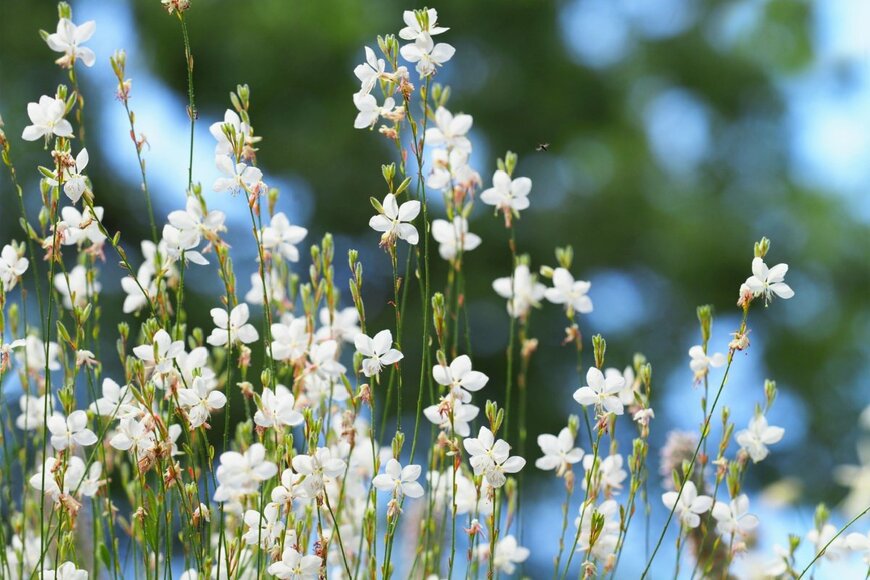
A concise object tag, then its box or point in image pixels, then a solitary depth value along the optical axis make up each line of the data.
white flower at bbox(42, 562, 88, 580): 2.37
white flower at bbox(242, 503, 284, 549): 2.36
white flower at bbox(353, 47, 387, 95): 2.40
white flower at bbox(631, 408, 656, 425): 2.42
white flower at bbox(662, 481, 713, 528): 2.45
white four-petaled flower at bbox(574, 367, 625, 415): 2.38
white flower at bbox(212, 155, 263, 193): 2.38
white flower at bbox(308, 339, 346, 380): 2.40
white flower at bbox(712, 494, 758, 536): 2.46
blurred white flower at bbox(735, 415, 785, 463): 2.48
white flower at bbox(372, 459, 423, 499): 2.36
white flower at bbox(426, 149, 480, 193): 2.49
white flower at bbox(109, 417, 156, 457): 2.36
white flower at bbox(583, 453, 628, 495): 2.49
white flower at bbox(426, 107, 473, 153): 2.48
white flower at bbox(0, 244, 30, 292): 2.43
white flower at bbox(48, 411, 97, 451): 2.37
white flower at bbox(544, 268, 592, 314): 2.53
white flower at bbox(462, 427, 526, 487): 2.35
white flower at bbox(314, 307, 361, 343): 2.50
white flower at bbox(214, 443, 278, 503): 2.34
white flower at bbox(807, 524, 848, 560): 2.49
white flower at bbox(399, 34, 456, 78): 2.40
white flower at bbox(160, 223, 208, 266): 2.38
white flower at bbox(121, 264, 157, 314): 2.50
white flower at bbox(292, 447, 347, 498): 2.34
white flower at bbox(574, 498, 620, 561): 2.45
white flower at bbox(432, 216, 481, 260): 2.53
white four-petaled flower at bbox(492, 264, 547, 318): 2.56
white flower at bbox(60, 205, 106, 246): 2.40
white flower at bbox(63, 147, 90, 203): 2.36
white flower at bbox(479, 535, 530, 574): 2.51
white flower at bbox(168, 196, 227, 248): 2.37
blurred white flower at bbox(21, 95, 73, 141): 2.38
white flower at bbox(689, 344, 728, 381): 2.45
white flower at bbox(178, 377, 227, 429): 2.35
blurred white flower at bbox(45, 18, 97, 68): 2.44
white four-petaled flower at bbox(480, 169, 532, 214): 2.50
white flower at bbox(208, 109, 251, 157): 2.39
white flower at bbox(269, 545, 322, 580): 2.34
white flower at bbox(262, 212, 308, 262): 2.51
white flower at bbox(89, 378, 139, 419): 2.37
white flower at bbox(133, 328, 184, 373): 2.35
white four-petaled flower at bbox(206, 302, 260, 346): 2.40
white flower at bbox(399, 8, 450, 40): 2.39
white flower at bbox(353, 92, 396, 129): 2.41
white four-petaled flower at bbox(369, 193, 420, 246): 2.38
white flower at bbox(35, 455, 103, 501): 2.38
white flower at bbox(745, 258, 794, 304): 2.39
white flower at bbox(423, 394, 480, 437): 2.36
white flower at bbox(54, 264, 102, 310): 2.54
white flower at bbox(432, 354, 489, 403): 2.36
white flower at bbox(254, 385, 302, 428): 2.35
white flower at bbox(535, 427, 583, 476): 2.47
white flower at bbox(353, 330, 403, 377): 2.36
